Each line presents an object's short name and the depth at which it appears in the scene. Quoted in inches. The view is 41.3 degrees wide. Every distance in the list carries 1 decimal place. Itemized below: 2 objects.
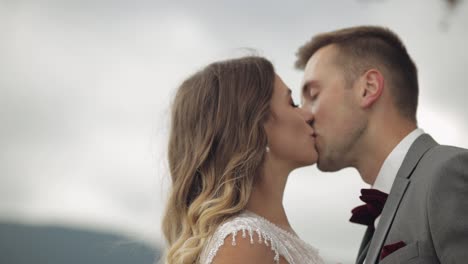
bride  90.1
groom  86.7
